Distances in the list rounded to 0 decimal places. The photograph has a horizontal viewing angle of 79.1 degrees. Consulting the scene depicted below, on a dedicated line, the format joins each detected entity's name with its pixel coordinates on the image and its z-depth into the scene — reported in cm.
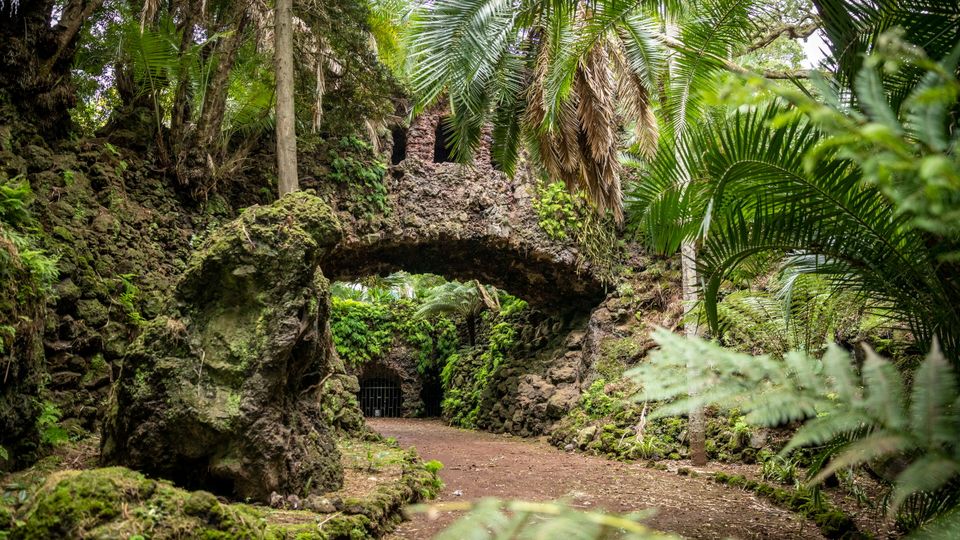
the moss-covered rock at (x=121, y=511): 243
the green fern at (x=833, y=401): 84
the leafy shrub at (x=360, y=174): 920
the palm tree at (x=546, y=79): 492
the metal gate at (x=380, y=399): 1684
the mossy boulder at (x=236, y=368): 380
